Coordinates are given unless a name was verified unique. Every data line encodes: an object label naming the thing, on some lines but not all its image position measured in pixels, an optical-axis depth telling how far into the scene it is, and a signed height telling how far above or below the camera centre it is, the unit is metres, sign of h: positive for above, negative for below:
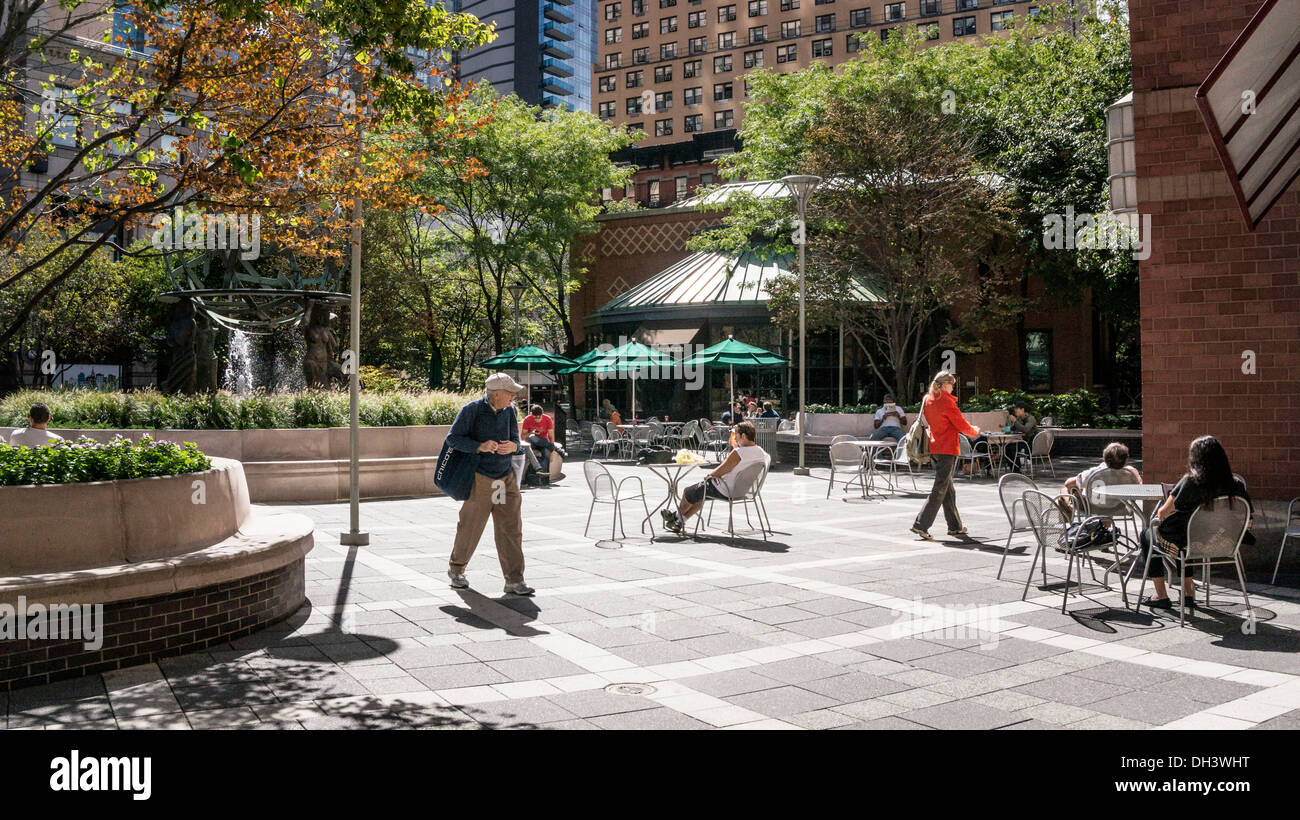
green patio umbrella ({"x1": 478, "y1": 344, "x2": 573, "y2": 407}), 24.62 +1.25
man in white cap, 7.67 -0.61
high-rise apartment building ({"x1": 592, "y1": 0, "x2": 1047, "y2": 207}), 71.25 +28.66
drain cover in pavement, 5.09 -1.54
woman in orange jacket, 10.61 -0.46
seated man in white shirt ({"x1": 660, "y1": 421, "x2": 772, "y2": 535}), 10.62 -0.86
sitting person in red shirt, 17.83 -0.47
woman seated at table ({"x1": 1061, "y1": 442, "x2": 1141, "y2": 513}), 8.74 -0.66
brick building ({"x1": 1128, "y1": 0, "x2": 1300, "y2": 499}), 8.57 +1.08
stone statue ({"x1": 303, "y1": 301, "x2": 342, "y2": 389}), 17.62 +1.17
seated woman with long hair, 6.79 -0.68
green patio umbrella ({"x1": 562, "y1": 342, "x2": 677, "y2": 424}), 23.42 +1.18
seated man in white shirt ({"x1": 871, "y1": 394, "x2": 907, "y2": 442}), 18.03 -0.40
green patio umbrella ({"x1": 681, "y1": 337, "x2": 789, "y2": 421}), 22.88 +1.21
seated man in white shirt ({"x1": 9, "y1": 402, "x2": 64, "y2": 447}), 9.61 -0.22
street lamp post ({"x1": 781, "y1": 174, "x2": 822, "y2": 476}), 19.04 +4.47
